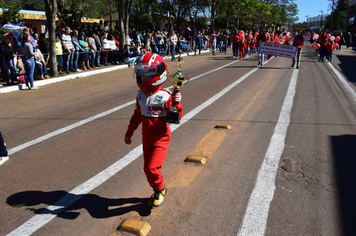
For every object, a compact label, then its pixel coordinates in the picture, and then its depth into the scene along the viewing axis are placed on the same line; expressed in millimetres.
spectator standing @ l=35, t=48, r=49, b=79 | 13086
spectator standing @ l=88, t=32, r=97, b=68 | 16588
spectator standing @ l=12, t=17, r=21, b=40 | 14691
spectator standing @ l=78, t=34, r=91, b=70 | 15862
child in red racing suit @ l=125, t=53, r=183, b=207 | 3475
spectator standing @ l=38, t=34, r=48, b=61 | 14562
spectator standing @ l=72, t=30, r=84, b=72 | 15088
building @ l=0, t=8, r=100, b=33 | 28184
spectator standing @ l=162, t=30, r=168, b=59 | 23731
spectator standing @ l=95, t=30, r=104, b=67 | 17297
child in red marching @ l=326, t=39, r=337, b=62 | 19672
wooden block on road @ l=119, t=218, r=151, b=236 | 3162
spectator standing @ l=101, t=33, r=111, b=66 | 17942
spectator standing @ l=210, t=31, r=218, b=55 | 28953
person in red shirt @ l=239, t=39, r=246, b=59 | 21525
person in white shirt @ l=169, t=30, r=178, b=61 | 23377
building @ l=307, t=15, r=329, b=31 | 162588
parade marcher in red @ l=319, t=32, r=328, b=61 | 19939
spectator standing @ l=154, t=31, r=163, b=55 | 23016
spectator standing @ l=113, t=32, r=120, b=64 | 19906
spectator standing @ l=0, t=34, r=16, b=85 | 11531
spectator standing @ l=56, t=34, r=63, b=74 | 14448
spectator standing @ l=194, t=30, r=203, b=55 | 26952
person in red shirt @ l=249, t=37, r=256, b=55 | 26016
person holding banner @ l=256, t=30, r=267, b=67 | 17244
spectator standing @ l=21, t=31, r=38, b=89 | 10734
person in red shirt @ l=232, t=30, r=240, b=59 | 21855
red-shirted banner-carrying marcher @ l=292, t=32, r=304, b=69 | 15998
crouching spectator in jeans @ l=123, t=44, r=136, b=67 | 19125
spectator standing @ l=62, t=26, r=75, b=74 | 14641
